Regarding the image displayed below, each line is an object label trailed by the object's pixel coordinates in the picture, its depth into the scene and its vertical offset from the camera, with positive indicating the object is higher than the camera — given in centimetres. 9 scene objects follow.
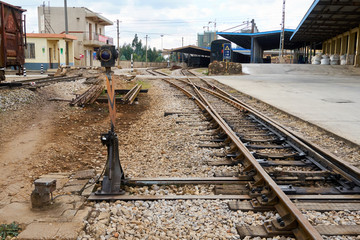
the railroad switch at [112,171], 390 -120
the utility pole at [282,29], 3976 +494
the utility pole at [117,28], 6119 +736
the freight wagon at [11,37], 1162 +111
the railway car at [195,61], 5447 +149
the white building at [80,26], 4749 +631
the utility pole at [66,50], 3775 +199
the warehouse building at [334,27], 2455 +416
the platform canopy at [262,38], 4362 +463
